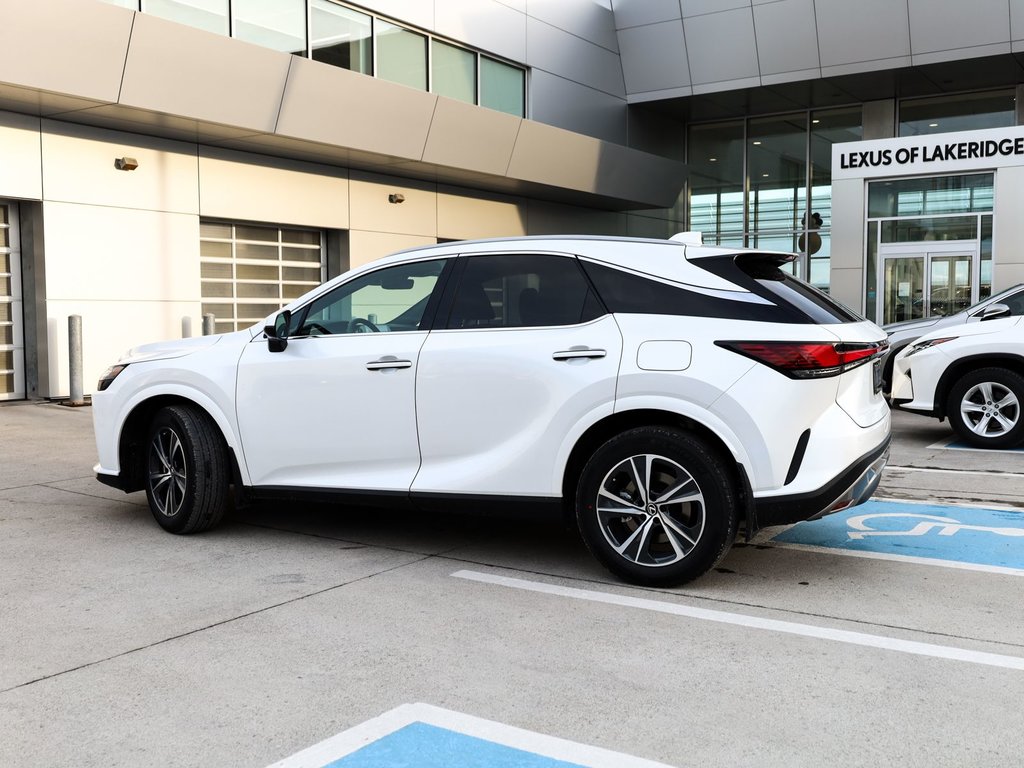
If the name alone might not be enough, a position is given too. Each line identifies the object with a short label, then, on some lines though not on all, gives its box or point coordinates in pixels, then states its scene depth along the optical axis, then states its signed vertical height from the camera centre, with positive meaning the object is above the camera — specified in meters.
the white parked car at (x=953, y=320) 10.53 +0.20
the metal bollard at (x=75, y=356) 13.70 -0.21
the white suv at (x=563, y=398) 4.69 -0.30
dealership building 14.13 +3.40
